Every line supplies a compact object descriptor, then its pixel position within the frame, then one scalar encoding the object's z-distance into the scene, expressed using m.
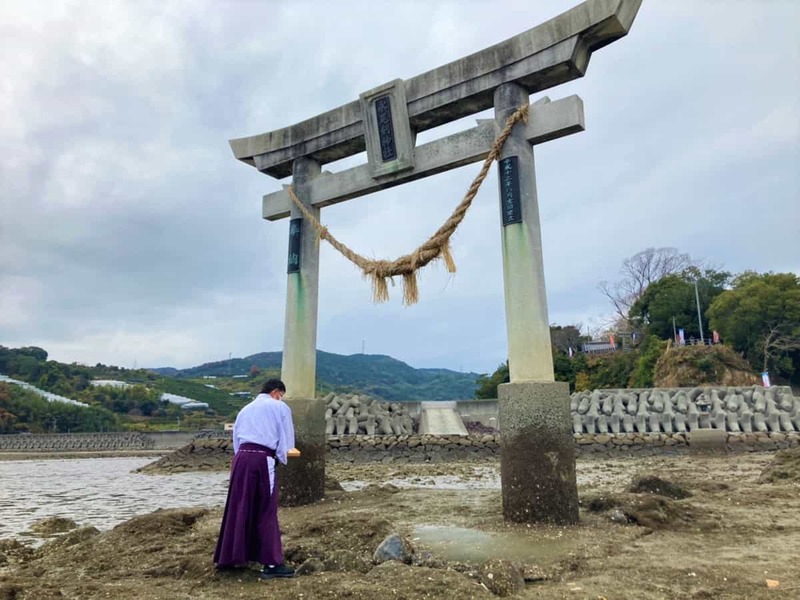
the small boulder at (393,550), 4.06
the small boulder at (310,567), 4.00
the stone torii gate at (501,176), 5.50
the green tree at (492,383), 38.44
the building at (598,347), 46.84
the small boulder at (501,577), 3.40
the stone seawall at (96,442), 35.97
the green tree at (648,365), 34.72
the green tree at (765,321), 31.08
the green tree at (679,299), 38.84
